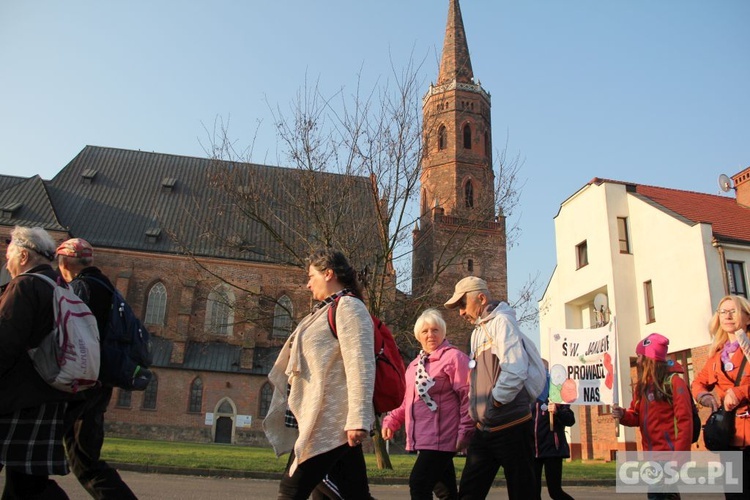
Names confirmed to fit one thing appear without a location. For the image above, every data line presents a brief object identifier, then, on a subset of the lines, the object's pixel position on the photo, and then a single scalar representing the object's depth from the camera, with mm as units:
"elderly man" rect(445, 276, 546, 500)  4441
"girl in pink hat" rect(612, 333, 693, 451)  4875
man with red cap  4105
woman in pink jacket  5180
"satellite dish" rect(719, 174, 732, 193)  30406
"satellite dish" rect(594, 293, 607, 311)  22806
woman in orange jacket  4559
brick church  34250
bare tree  16438
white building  22062
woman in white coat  3572
